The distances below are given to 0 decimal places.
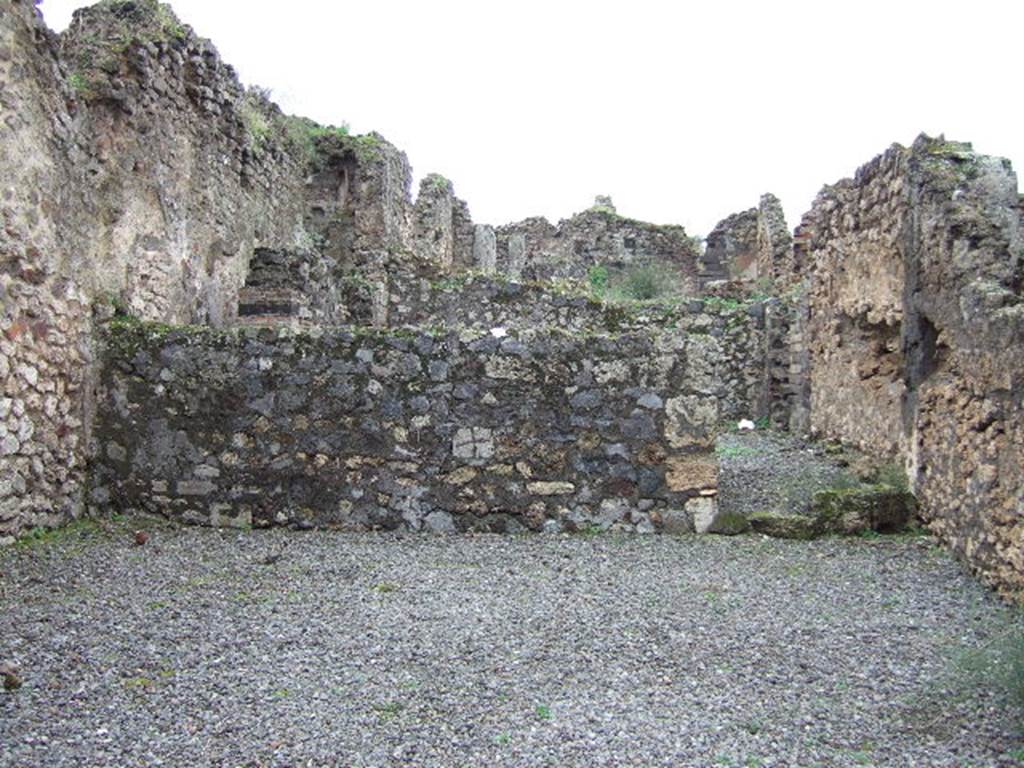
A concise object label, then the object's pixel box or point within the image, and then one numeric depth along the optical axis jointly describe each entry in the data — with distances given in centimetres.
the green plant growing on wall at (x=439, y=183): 2044
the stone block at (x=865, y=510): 690
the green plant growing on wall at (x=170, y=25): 884
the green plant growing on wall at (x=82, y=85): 756
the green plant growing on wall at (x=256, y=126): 1070
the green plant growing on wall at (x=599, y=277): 2557
